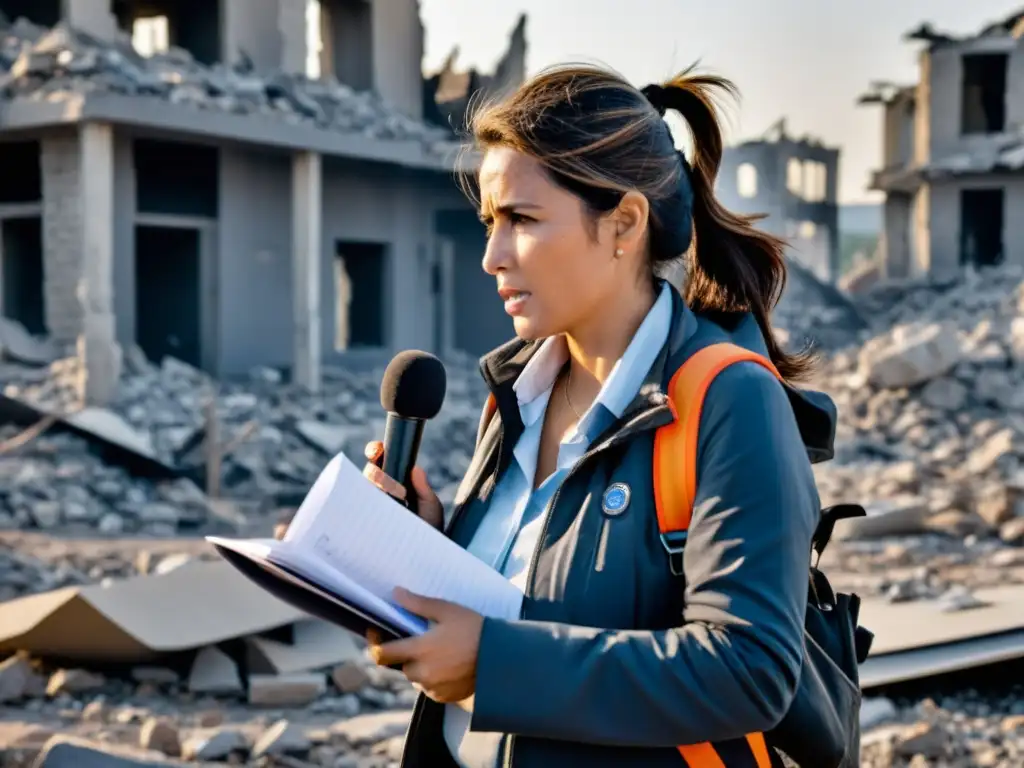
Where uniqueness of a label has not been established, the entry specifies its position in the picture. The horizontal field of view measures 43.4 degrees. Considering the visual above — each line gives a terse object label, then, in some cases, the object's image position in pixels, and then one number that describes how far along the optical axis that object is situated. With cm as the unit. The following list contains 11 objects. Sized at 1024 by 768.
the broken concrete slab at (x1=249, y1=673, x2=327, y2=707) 554
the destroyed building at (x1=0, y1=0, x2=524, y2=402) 1336
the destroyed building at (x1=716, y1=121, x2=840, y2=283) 3684
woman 160
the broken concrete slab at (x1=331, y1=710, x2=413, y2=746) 488
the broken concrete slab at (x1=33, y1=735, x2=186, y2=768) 342
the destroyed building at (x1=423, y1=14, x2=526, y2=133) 2048
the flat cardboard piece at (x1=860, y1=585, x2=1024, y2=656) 555
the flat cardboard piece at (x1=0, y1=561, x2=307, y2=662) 546
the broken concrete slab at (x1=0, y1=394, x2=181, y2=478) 1145
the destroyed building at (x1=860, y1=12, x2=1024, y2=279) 2667
